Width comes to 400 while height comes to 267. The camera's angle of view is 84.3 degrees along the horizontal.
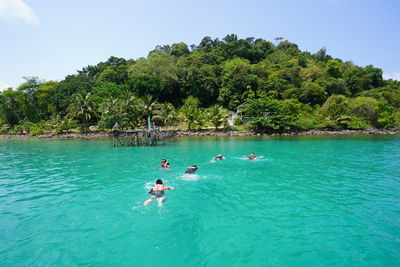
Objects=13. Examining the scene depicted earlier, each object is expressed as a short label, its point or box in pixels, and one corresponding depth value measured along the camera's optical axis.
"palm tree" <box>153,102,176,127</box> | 54.62
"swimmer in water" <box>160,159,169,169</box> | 18.88
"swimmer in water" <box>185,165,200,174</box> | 16.95
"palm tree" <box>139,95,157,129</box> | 55.79
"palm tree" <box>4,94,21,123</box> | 70.69
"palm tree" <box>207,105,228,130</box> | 51.75
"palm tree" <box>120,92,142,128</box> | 53.25
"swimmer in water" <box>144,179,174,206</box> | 11.60
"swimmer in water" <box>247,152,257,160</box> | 22.06
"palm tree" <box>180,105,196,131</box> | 52.13
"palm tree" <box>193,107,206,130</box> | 52.44
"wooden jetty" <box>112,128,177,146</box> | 34.72
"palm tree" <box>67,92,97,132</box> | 56.69
